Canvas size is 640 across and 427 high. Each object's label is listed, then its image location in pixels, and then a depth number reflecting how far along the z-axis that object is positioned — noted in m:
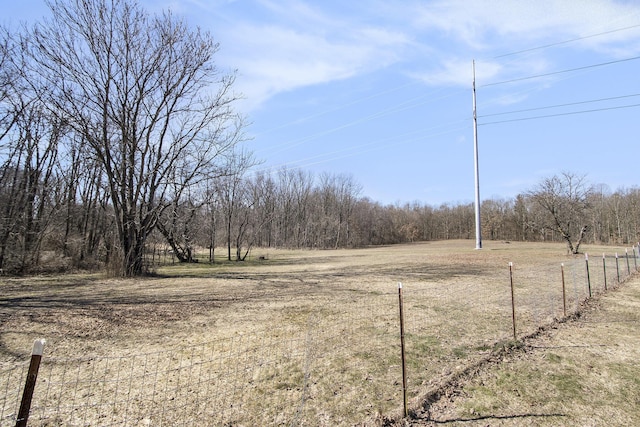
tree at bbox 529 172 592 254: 25.66
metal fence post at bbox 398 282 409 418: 3.63
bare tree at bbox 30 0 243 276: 14.72
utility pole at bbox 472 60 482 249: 29.44
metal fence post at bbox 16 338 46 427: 2.10
